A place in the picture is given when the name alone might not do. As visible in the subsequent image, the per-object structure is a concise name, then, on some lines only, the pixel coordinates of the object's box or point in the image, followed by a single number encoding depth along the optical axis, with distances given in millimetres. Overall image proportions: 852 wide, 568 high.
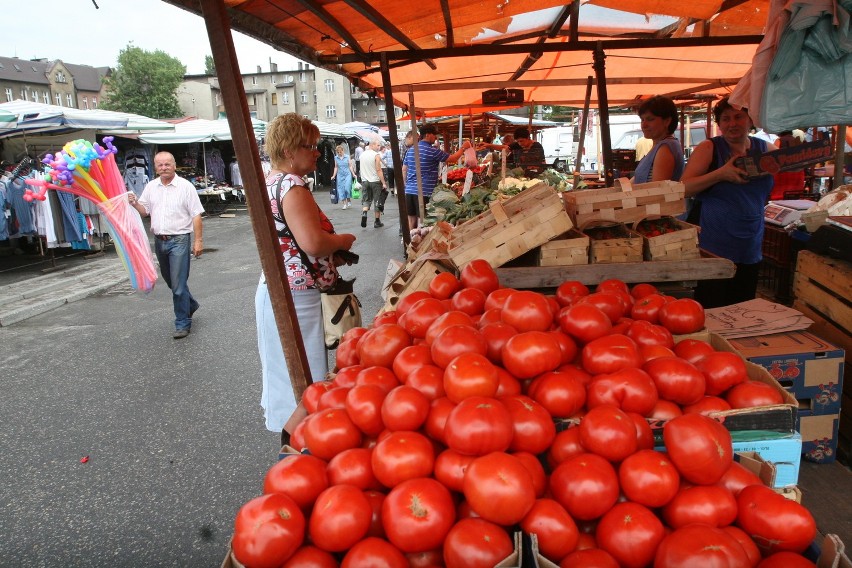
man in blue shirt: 8906
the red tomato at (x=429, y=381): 1744
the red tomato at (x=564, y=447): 1611
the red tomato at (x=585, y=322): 2020
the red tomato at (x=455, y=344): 1793
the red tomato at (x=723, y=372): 1869
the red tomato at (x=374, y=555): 1323
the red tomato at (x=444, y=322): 2014
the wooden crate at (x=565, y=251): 3301
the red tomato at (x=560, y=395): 1722
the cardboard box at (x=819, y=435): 2895
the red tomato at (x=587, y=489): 1430
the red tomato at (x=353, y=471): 1553
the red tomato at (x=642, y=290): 2705
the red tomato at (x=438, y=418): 1614
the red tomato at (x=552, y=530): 1366
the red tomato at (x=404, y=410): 1617
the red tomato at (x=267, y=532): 1330
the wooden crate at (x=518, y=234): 3283
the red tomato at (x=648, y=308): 2414
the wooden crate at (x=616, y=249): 3324
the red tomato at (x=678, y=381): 1792
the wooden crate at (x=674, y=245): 3301
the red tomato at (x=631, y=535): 1354
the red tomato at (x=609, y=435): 1532
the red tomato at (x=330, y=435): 1667
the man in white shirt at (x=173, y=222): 6707
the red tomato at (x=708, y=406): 1800
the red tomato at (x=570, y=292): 2529
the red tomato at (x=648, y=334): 2080
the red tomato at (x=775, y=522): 1350
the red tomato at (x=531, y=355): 1783
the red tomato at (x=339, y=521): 1371
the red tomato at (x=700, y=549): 1240
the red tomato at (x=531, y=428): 1583
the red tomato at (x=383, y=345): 2041
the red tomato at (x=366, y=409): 1690
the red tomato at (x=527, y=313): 2020
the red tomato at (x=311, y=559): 1361
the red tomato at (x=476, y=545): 1291
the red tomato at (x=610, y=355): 1844
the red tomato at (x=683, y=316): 2291
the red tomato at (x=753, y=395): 1788
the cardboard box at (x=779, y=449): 1694
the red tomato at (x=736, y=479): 1500
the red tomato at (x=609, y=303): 2312
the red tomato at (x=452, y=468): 1478
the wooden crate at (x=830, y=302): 3131
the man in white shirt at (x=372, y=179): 14281
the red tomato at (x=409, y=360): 1885
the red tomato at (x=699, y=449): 1444
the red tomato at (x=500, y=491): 1347
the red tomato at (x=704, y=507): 1385
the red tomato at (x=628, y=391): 1702
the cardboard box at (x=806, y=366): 2811
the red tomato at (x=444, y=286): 2645
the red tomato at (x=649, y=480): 1432
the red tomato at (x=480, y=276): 2623
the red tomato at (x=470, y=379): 1620
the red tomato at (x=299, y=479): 1500
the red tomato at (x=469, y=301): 2389
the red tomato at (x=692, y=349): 2053
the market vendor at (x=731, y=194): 3680
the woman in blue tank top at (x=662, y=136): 4277
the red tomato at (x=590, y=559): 1323
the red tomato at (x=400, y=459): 1489
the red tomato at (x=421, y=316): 2180
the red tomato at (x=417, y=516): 1354
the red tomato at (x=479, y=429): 1466
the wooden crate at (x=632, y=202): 3398
